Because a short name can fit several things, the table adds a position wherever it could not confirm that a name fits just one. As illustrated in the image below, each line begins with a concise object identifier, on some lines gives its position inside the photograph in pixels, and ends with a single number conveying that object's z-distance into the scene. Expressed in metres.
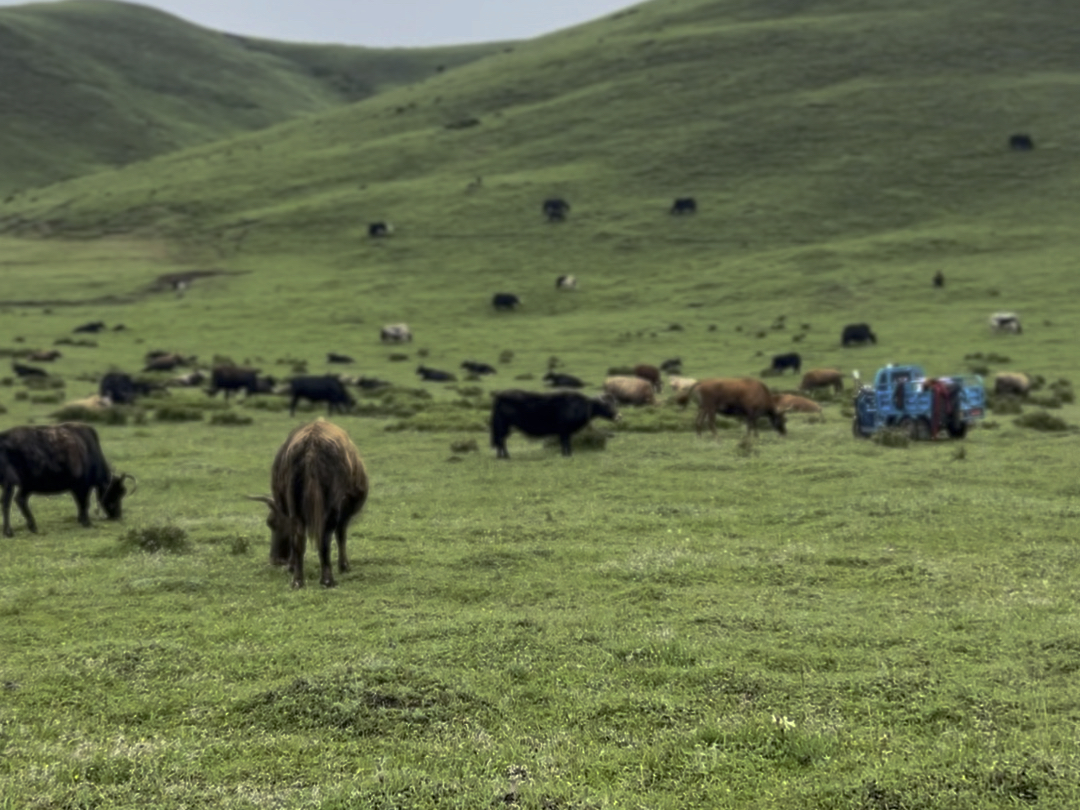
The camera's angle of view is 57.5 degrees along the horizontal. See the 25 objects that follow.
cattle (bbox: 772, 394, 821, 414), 29.78
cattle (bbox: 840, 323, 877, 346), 47.78
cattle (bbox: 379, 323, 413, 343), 55.00
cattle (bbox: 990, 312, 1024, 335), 48.43
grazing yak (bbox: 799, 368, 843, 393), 37.72
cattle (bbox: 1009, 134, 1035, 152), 84.62
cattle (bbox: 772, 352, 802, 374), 41.72
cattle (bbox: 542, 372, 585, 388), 37.88
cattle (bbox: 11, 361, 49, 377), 40.94
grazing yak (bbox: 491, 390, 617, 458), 23.27
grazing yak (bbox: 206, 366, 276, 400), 37.69
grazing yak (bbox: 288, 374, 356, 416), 32.62
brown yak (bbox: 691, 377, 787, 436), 25.58
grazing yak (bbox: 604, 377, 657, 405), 34.31
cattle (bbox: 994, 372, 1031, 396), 32.88
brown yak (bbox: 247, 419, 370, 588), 11.81
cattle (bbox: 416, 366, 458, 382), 42.38
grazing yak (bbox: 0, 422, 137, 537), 15.18
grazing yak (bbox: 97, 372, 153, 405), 34.34
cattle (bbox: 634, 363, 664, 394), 37.78
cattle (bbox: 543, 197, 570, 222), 82.25
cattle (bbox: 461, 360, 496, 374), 44.58
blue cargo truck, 24.16
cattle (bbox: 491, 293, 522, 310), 63.81
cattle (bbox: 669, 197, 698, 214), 81.62
